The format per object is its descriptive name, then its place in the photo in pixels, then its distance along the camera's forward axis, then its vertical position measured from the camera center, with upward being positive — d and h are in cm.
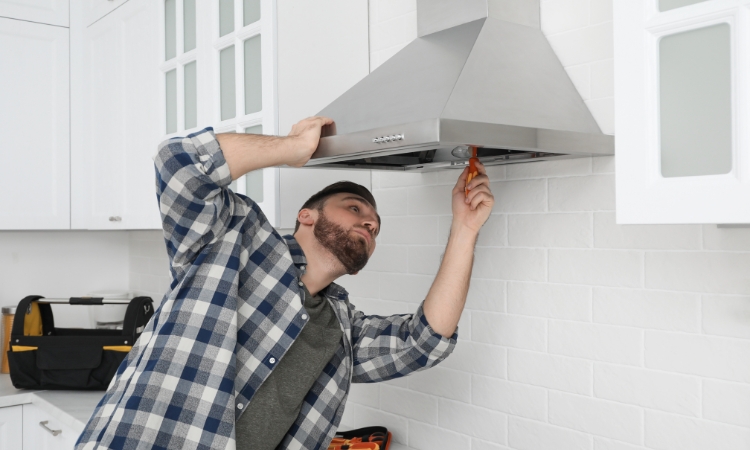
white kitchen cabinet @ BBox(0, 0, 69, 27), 281 +92
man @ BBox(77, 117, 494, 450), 137 -22
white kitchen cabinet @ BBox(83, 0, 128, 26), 273 +91
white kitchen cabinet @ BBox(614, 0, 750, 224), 97 +17
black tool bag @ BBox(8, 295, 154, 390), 266 -52
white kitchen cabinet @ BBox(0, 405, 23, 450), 261 -79
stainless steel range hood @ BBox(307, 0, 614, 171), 125 +25
